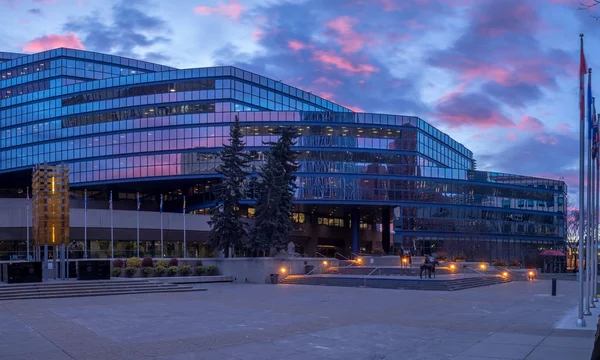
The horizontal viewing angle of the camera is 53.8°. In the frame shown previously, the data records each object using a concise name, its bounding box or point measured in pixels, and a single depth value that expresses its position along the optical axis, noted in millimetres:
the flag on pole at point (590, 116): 19922
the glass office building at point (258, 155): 81375
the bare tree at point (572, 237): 99956
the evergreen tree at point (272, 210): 51688
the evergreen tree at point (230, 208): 53688
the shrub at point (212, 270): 47281
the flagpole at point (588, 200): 20155
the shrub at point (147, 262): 44562
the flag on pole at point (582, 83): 19031
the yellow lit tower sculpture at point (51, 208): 36312
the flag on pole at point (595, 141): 20500
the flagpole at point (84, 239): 60775
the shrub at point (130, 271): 42906
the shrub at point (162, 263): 45688
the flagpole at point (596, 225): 22019
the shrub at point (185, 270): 45500
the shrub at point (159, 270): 44062
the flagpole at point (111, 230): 65312
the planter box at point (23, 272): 32781
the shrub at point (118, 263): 44594
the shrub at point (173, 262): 46812
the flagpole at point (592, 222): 21328
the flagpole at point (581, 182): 18141
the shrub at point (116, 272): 43469
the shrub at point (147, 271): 43719
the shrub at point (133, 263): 44031
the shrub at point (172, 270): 44750
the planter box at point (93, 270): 35969
